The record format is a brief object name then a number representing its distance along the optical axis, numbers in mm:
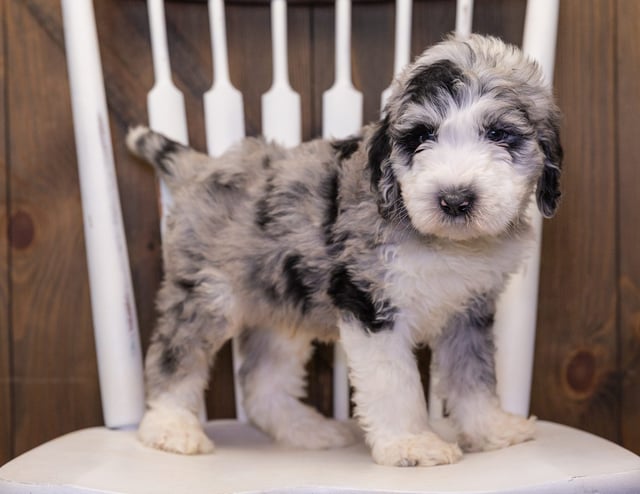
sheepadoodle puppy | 1354
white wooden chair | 1332
